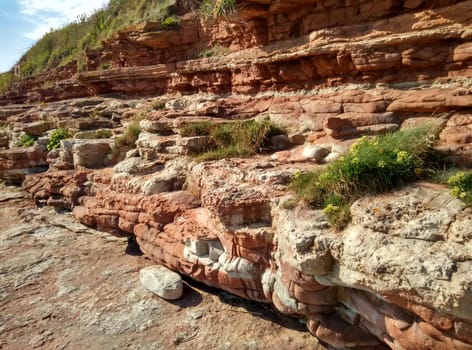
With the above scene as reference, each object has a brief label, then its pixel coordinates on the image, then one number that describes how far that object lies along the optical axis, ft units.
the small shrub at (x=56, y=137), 32.73
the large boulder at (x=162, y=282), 16.75
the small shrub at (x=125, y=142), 26.43
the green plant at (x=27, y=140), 35.38
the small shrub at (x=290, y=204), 13.74
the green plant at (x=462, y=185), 10.71
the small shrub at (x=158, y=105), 33.56
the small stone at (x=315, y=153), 17.42
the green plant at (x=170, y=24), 41.01
